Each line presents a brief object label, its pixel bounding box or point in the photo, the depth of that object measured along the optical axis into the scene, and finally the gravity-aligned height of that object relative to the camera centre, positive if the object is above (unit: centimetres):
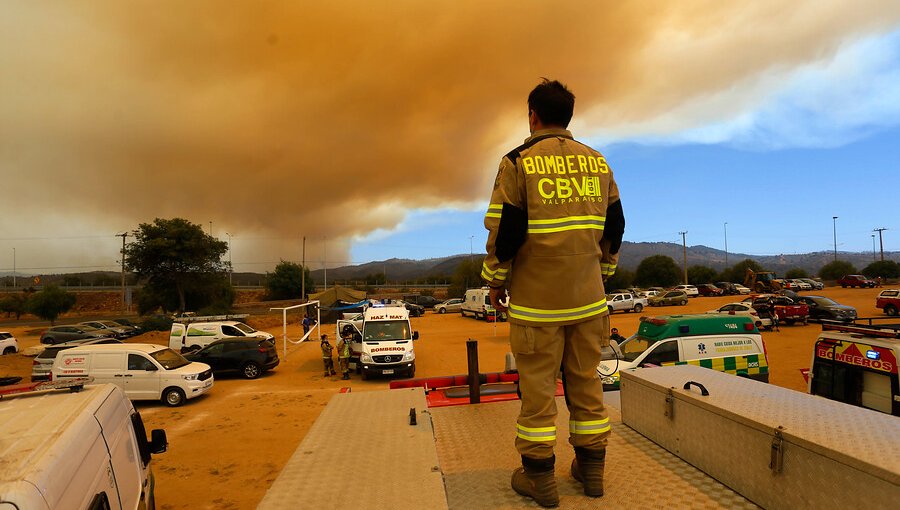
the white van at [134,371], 1337 -244
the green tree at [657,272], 7394 +1
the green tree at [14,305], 5334 -171
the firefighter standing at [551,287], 231 -6
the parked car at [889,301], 2664 -204
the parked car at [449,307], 4919 -304
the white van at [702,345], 983 -160
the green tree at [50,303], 4444 -133
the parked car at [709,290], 5506 -228
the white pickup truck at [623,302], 3769 -233
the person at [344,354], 1738 -271
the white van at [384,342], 1588 -220
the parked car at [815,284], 5556 -195
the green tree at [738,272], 7869 -29
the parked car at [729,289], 5525 -226
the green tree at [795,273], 8906 -93
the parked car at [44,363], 1534 -250
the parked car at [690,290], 4881 -198
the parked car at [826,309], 2364 -219
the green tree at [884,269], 7631 -52
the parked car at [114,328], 3023 -278
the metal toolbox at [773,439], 170 -75
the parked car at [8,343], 2567 -296
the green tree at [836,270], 8431 -47
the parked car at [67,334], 2795 -280
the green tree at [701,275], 7769 -67
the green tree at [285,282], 7031 +11
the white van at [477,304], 3778 -225
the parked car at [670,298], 4353 -247
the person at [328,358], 1854 -304
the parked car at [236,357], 1792 -281
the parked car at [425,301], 5912 -280
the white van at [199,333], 2316 -248
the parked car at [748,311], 2319 -205
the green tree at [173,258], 4122 +251
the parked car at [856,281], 5466 -168
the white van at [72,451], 179 -75
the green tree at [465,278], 7250 -5
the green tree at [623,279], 7539 -103
